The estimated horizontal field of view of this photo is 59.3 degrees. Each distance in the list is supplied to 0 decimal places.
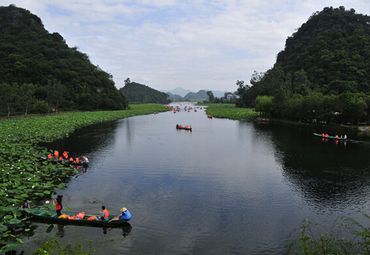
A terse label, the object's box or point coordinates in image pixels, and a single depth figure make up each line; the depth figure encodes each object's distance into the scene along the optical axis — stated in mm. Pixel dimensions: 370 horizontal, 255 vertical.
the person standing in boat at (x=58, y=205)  21056
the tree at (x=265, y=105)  95662
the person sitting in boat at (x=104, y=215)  20109
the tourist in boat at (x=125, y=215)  20031
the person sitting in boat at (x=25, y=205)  21378
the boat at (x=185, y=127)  70544
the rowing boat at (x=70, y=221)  20016
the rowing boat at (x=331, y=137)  53344
